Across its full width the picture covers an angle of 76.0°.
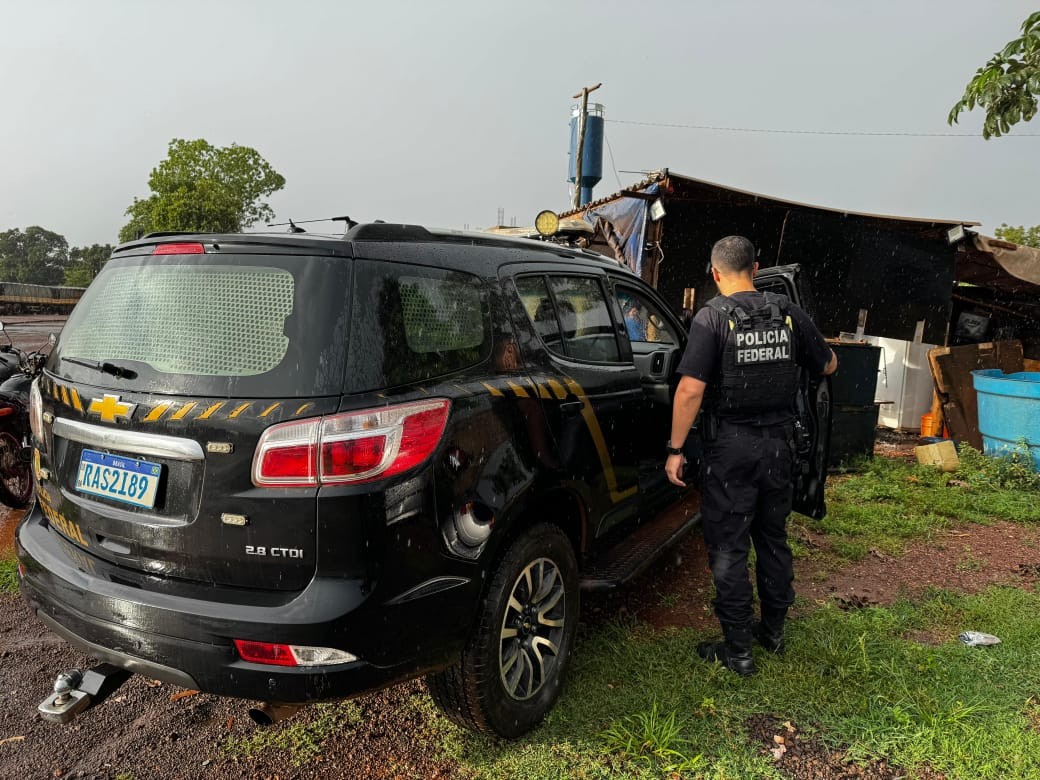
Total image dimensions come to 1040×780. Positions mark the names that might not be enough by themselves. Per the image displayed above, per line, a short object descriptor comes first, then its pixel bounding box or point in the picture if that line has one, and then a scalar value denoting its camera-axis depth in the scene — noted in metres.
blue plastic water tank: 28.33
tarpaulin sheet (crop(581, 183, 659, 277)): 8.32
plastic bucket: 8.15
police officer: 2.81
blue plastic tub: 6.05
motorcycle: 4.94
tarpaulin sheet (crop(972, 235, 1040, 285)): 8.10
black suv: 1.83
